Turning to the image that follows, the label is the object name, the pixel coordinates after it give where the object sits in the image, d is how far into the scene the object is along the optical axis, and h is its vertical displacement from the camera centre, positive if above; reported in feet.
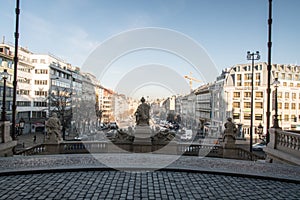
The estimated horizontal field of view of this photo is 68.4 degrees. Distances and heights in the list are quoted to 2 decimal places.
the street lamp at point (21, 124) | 49.34 -4.52
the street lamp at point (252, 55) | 76.04 +18.87
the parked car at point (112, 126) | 183.09 -17.10
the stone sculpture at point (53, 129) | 39.37 -4.40
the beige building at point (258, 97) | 170.40 +9.33
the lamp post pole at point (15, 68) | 37.60 +6.11
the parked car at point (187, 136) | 124.55 -16.83
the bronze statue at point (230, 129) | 41.82 -3.89
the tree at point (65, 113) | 122.83 -5.43
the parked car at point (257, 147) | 102.11 -17.58
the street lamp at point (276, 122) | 34.21 -1.94
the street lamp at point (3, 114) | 34.41 -1.67
